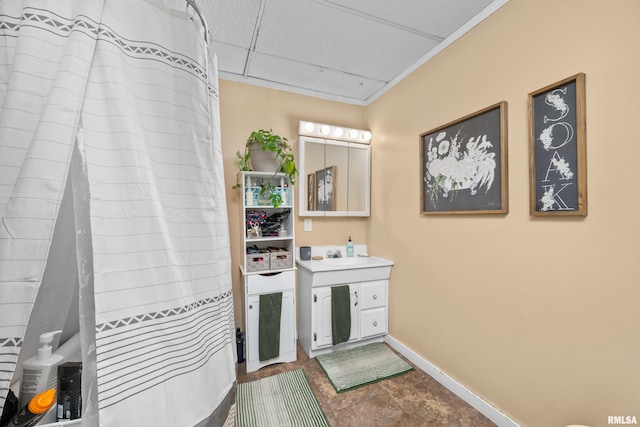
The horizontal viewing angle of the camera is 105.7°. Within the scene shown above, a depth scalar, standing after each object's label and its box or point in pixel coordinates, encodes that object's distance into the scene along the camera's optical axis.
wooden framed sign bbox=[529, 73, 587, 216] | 1.10
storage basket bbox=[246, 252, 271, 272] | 1.96
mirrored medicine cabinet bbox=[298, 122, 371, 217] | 2.41
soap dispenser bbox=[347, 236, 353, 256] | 2.59
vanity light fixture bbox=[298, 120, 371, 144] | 2.36
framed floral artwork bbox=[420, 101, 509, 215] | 1.43
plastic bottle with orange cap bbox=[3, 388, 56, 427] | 0.59
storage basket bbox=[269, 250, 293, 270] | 2.03
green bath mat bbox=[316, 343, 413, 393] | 1.81
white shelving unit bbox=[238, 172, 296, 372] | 1.95
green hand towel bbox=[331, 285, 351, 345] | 2.10
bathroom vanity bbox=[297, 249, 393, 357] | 2.08
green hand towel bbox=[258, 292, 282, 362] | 1.94
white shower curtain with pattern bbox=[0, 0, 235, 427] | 0.46
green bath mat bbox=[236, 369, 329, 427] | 1.47
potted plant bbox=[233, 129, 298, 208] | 1.98
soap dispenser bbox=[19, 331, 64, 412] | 0.63
